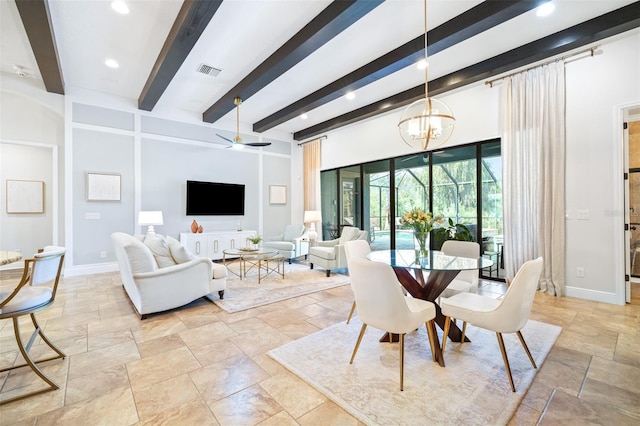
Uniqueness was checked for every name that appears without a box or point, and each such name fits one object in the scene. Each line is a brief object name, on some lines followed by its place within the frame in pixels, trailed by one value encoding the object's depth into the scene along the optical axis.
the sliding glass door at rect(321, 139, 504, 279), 4.64
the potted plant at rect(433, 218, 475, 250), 4.62
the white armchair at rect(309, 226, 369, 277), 5.12
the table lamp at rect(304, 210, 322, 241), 6.66
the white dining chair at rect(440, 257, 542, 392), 1.89
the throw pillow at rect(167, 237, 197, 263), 3.49
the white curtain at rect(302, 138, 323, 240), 7.42
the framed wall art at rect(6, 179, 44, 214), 5.64
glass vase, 2.76
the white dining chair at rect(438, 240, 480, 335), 3.00
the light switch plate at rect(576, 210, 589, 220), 3.62
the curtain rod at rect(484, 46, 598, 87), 3.46
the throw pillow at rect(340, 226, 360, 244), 5.17
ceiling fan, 4.92
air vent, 4.11
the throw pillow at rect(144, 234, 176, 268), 3.43
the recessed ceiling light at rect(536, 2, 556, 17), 2.83
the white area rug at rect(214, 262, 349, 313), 3.65
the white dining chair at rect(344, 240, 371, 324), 3.00
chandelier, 2.74
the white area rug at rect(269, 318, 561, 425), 1.68
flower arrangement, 2.70
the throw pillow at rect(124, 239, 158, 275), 3.01
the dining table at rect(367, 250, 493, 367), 2.32
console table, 5.86
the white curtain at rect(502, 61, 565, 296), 3.77
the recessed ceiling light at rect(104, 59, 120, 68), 4.08
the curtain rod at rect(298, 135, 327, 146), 7.23
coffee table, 4.58
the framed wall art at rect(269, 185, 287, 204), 7.47
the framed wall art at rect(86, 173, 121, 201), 5.14
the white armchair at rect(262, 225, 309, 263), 6.06
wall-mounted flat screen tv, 6.21
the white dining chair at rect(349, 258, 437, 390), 1.91
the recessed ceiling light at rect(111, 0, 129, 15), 2.87
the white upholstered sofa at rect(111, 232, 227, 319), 3.07
